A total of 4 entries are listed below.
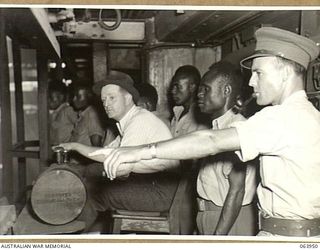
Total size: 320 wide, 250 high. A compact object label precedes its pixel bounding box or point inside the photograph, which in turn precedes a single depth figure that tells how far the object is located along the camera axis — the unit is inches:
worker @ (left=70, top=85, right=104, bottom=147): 73.9
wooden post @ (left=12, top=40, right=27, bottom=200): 70.7
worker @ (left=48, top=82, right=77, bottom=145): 87.0
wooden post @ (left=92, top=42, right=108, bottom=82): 70.5
